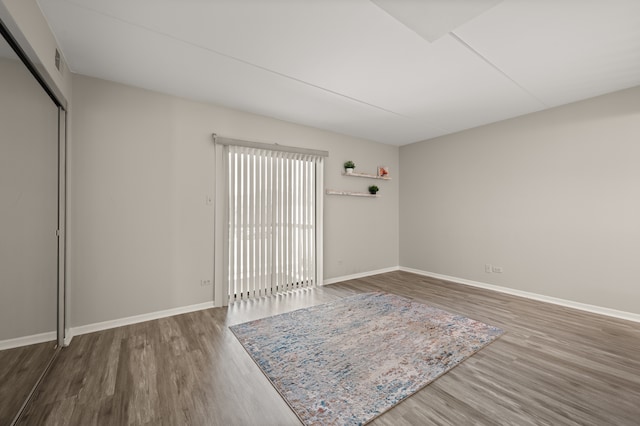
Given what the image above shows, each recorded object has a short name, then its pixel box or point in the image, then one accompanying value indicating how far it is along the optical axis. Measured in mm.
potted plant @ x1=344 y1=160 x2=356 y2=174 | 5045
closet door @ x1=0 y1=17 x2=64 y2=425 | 1556
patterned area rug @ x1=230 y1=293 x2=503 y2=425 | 1812
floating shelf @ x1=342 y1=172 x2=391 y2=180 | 5179
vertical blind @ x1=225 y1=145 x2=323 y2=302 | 3818
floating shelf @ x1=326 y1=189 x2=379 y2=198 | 4898
